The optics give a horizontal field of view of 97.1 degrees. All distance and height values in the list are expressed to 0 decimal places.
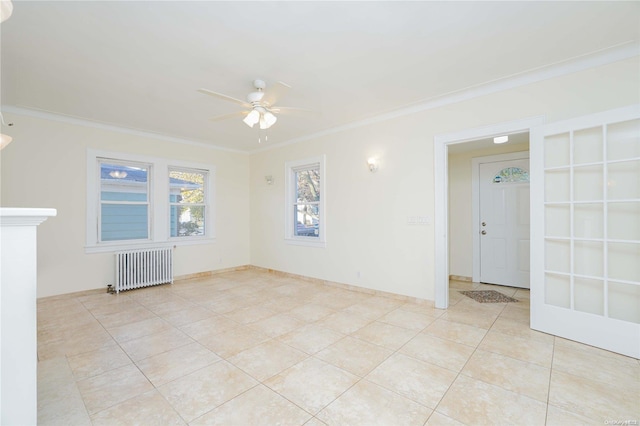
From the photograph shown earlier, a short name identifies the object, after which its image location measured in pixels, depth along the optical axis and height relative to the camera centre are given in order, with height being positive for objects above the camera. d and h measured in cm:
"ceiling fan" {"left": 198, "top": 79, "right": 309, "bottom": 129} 267 +111
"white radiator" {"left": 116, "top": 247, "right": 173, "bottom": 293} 452 -90
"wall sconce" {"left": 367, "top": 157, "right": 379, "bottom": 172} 425 +76
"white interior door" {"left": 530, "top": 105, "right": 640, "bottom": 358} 247 -15
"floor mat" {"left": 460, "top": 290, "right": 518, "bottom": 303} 401 -123
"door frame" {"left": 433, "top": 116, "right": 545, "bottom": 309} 361 -3
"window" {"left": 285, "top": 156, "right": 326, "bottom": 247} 504 +22
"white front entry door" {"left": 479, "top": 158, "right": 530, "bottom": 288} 464 -14
